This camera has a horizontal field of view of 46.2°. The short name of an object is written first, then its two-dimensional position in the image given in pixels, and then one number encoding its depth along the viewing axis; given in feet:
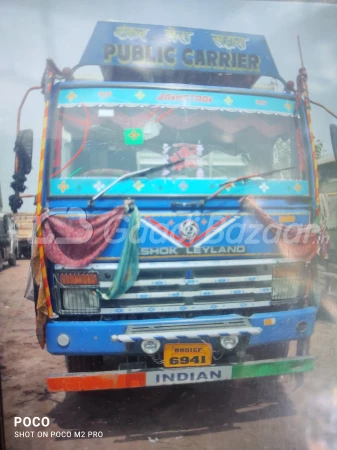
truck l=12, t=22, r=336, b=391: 9.38
